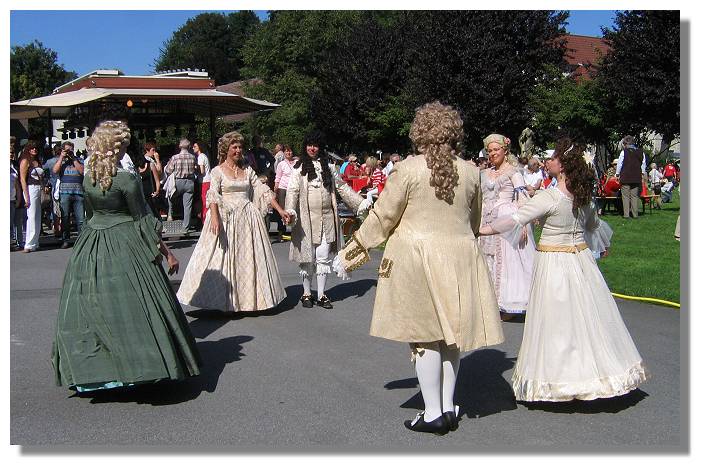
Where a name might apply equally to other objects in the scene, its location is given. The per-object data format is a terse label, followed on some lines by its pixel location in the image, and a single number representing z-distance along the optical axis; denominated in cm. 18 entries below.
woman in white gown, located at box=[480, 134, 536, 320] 895
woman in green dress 579
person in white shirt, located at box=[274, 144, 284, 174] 2051
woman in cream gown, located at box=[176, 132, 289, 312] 898
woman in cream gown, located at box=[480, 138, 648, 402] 564
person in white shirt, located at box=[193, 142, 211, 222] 1694
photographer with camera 1477
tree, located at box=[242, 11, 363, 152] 5722
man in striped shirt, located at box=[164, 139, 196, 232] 1673
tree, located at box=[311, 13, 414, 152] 4759
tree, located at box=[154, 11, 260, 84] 8619
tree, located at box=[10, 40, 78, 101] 7114
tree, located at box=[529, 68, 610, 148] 3450
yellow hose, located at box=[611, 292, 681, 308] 937
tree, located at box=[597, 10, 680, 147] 2966
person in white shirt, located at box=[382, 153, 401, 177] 2861
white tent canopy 1656
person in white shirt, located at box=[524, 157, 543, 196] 1879
